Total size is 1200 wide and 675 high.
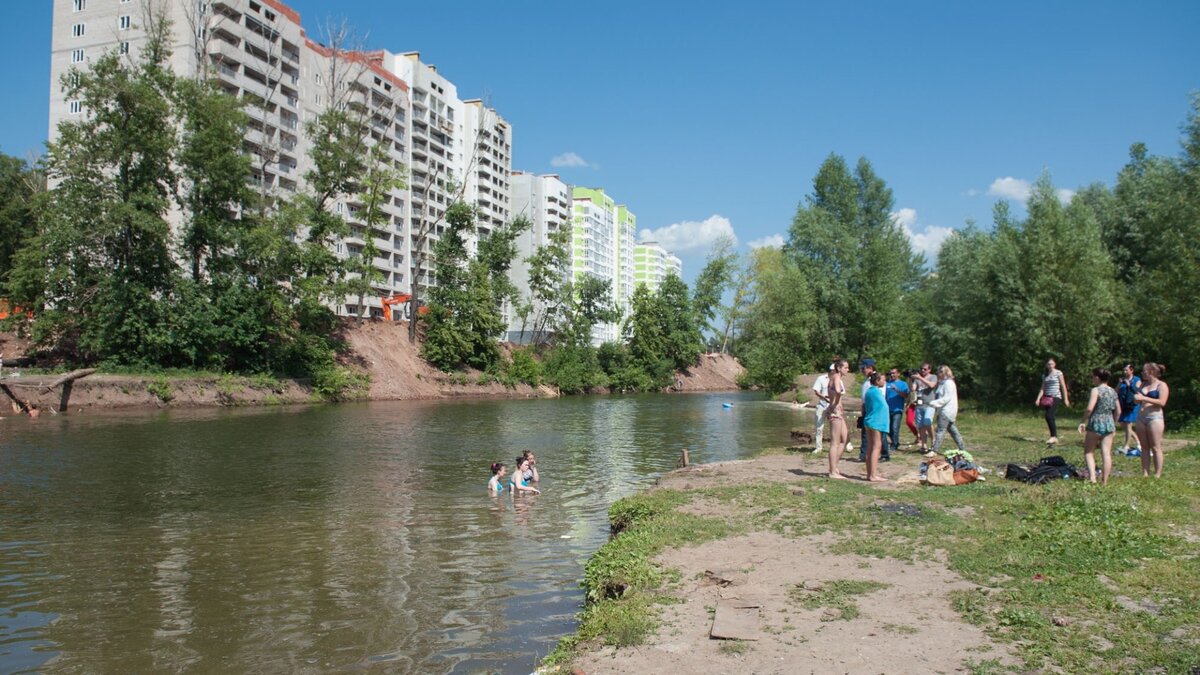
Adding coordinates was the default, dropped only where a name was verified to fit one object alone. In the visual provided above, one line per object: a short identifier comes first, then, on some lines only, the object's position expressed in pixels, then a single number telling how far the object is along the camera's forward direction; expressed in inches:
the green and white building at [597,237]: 6614.2
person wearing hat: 601.6
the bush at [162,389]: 1699.1
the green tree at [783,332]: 1813.5
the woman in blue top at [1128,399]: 636.1
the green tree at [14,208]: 2313.6
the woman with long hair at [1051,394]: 737.6
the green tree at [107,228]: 1689.2
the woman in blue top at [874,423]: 550.6
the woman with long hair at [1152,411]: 506.9
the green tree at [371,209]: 2290.0
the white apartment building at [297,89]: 2755.9
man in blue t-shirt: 737.0
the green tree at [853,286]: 1761.8
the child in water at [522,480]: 642.8
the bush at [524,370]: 2807.6
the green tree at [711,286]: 3796.8
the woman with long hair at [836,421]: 563.2
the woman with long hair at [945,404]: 671.8
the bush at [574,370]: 2940.5
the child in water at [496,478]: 624.7
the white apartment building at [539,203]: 5851.4
